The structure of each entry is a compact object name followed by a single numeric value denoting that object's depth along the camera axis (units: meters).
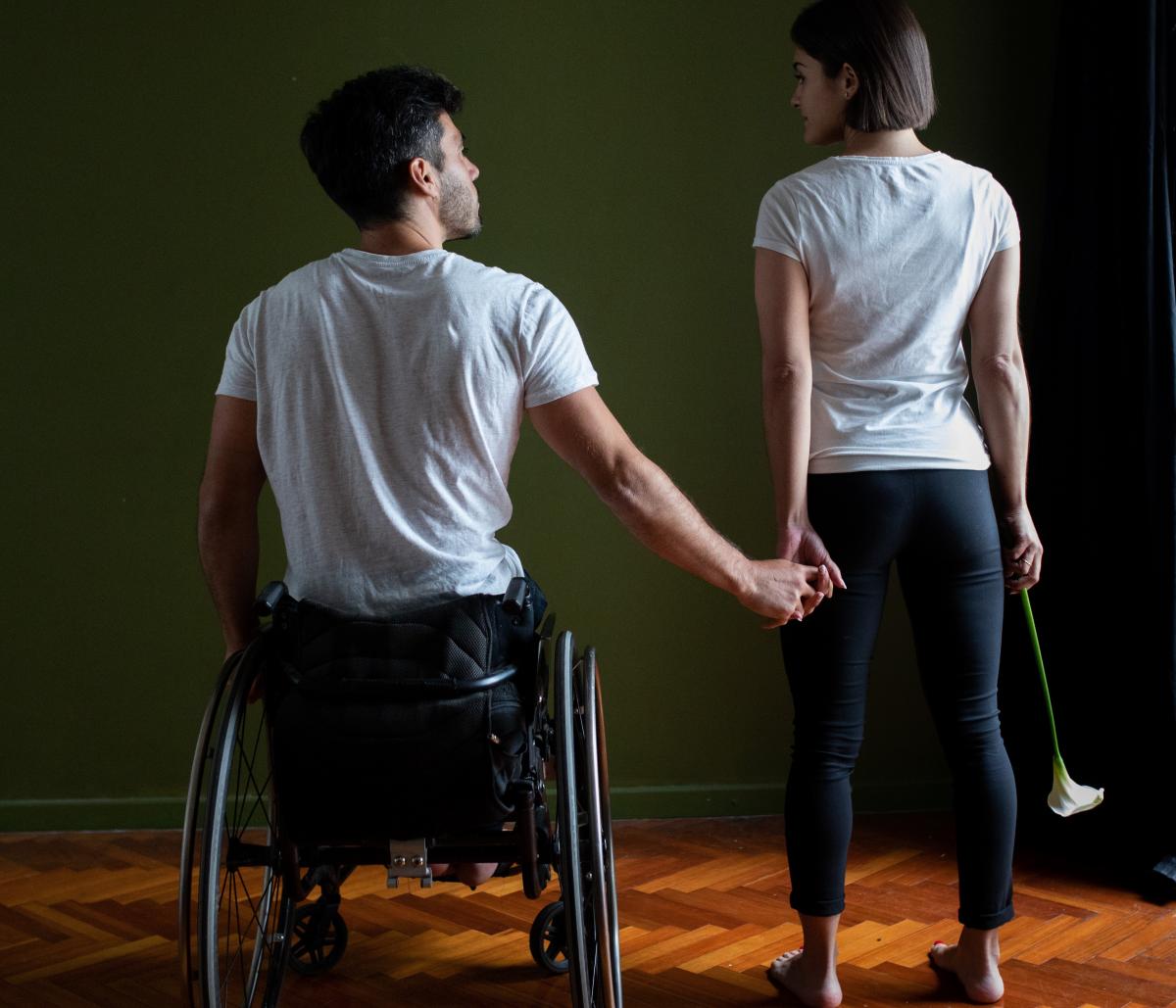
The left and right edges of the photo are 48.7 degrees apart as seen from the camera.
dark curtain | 2.47
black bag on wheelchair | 1.50
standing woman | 1.82
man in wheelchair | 1.56
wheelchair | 1.49
